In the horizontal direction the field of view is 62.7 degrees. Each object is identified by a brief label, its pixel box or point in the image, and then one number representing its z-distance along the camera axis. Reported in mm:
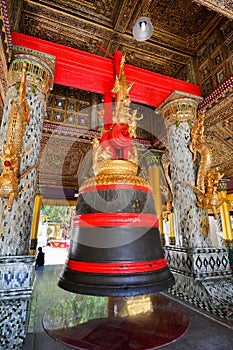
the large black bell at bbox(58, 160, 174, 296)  1081
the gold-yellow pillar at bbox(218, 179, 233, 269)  10891
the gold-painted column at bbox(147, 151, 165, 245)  7604
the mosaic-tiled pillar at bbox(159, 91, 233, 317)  2936
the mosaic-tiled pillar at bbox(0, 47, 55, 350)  1982
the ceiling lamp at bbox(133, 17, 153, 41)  3054
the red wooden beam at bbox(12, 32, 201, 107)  3437
